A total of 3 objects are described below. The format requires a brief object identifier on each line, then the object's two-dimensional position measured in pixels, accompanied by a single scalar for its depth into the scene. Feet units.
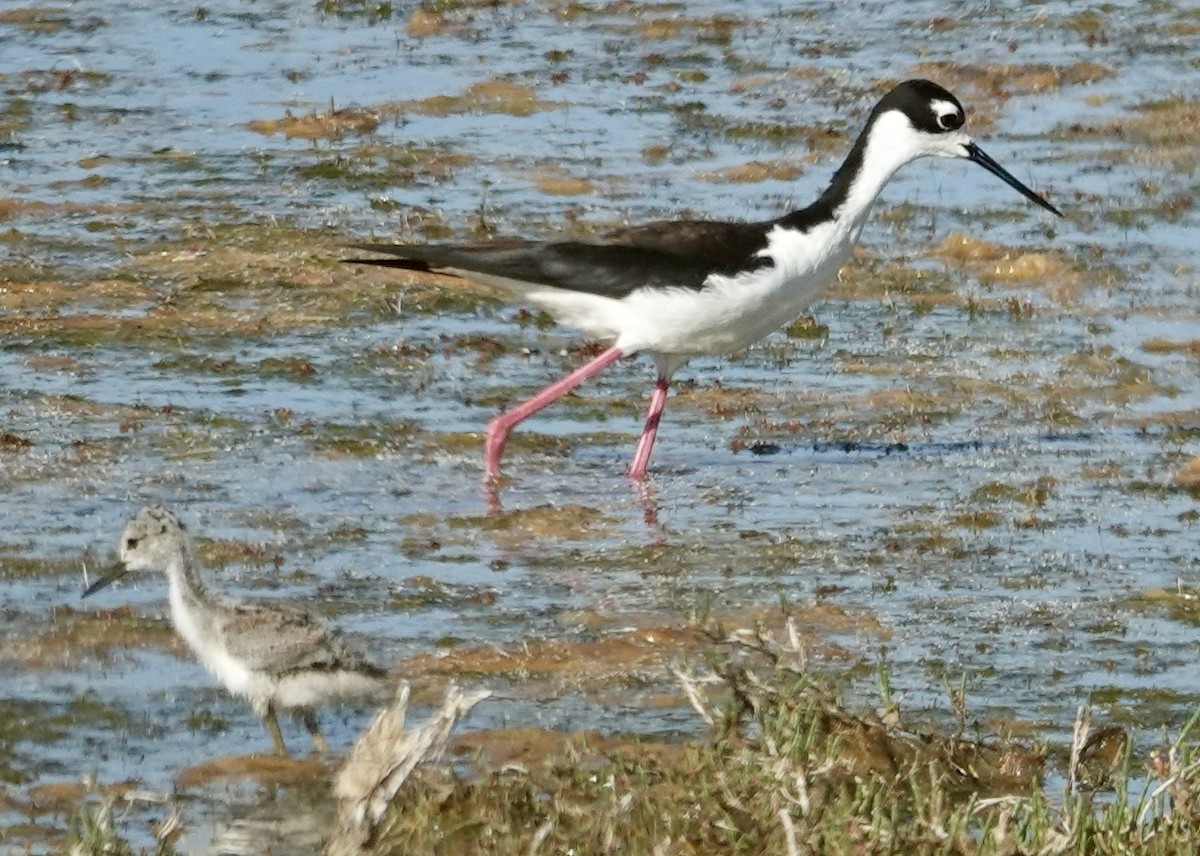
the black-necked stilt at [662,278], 67.51
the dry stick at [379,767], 34.94
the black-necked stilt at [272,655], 46.60
